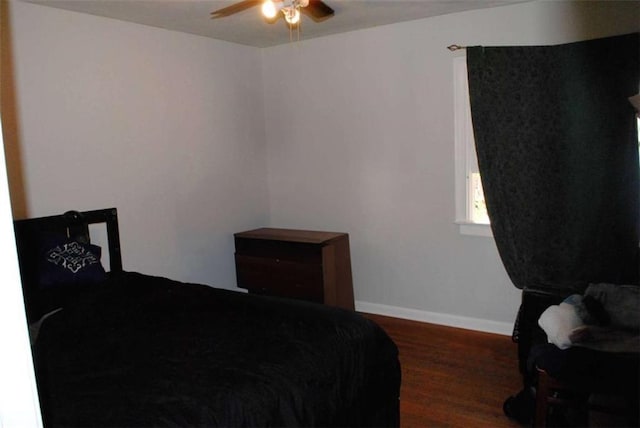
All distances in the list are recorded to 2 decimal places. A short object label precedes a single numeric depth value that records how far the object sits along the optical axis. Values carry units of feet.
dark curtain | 8.44
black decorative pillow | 8.16
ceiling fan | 7.36
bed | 4.89
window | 10.82
